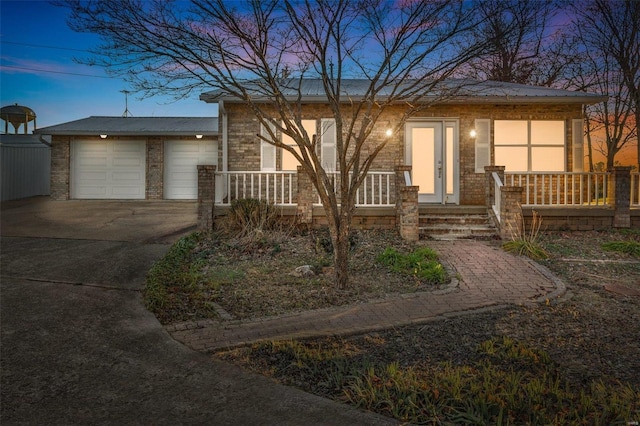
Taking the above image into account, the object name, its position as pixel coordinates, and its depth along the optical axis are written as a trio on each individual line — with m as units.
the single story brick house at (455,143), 11.77
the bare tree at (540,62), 17.84
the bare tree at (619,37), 16.06
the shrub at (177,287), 5.14
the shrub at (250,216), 9.42
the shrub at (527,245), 8.07
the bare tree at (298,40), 6.07
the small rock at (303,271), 6.88
